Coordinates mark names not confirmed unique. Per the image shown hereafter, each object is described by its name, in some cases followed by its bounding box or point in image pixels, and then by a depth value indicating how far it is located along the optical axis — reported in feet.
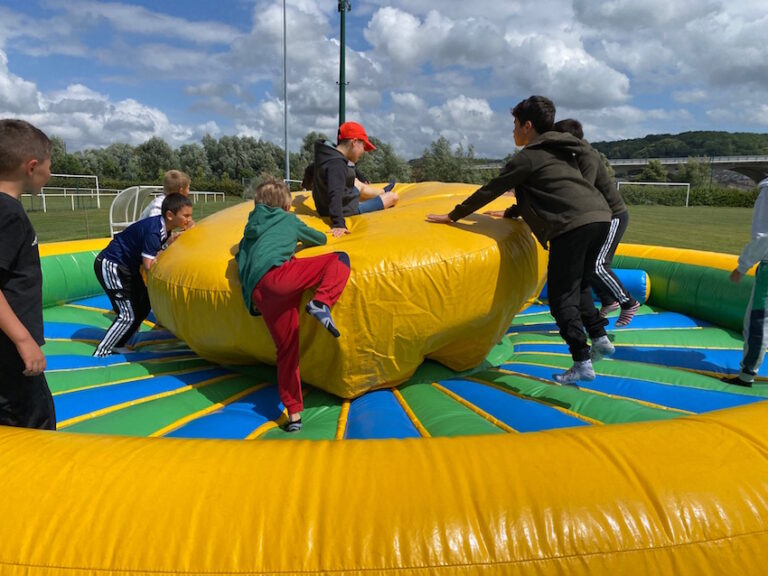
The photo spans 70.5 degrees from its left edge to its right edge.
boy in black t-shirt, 5.40
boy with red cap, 10.35
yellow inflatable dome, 7.99
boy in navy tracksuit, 11.57
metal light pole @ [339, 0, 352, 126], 33.22
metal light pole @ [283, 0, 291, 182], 46.17
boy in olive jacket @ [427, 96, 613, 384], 8.63
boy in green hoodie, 7.55
